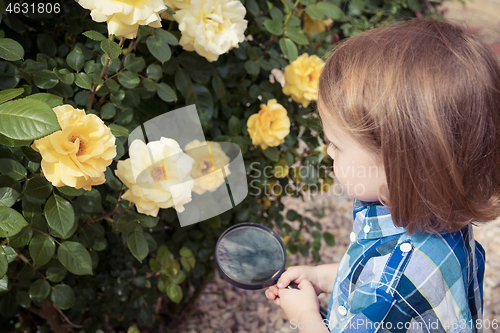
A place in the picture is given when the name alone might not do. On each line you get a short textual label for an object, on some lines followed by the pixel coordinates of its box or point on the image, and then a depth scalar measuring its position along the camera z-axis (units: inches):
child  31.6
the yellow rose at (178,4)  37.2
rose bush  29.7
